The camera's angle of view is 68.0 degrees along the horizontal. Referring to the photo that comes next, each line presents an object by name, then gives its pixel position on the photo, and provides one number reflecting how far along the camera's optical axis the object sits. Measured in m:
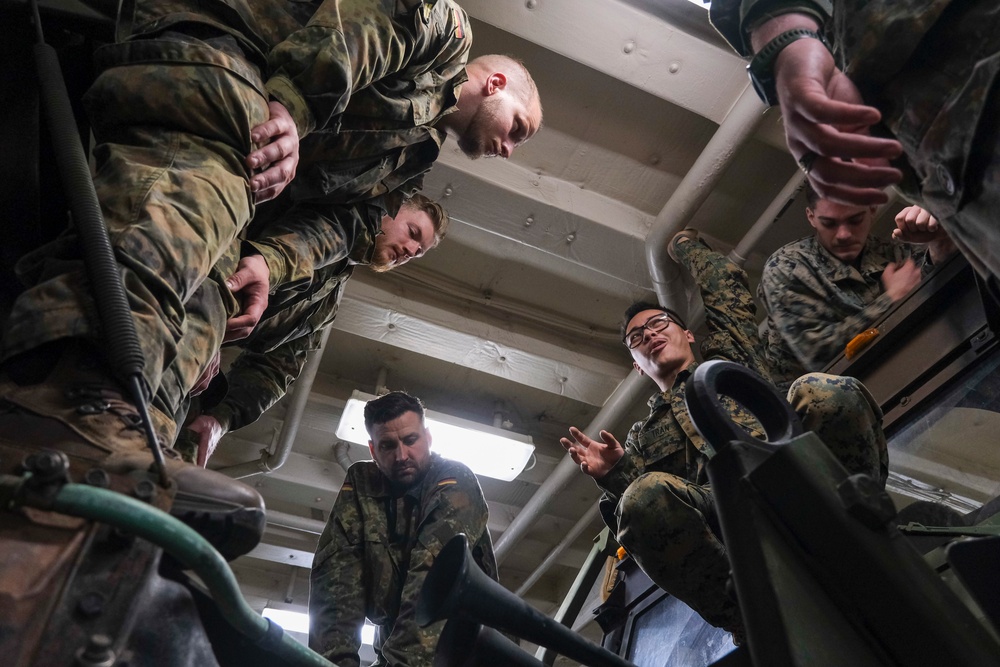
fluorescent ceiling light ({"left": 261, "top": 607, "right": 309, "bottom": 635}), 6.04
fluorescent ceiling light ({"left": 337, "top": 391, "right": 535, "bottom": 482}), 4.09
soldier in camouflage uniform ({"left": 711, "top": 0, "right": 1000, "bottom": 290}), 1.00
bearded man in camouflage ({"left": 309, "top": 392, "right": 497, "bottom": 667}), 2.47
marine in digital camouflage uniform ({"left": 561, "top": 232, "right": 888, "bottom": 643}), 1.93
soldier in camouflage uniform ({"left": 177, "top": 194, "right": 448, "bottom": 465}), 2.30
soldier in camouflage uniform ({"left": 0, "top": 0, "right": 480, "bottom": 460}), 0.98
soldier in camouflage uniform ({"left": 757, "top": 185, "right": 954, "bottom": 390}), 2.65
